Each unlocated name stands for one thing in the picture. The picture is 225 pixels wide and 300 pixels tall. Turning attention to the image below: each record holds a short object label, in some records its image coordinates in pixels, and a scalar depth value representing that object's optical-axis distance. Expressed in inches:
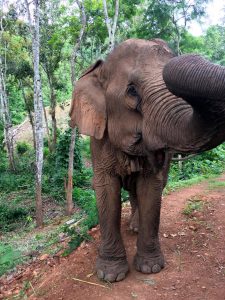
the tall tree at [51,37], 461.1
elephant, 59.4
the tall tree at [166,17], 376.1
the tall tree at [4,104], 464.5
